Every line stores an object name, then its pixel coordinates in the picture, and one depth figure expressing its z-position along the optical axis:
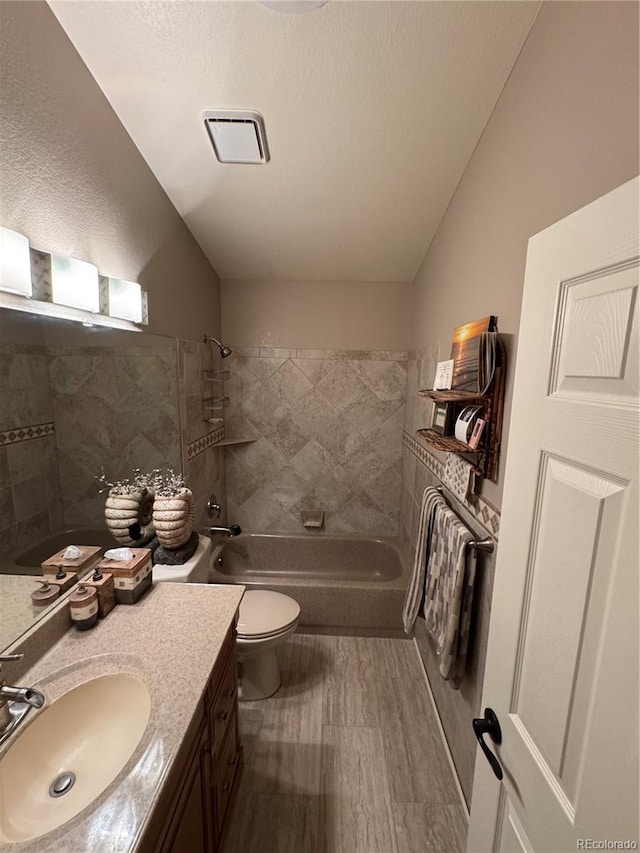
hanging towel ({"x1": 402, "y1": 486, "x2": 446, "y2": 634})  1.79
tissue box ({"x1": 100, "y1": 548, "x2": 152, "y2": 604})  1.31
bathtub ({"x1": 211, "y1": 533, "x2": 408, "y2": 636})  2.35
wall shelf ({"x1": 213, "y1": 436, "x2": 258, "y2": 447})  2.79
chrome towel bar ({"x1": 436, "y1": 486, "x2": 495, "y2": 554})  1.28
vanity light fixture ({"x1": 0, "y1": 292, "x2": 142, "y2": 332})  1.01
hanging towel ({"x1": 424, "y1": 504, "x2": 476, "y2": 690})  1.35
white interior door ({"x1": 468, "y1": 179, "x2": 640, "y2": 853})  0.50
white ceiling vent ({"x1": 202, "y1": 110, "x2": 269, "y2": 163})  1.40
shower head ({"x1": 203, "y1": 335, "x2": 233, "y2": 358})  2.61
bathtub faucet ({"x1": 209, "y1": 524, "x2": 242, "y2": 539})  2.48
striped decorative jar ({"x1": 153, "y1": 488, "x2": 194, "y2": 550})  1.65
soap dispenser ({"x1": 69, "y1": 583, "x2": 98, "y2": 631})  1.17
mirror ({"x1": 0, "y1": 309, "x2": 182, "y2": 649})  1.06
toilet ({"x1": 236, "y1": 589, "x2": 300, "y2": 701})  1.82
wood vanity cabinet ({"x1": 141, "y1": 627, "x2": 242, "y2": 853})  0.81
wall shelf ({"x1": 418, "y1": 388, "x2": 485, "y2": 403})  1.30
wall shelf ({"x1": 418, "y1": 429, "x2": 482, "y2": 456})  1.34
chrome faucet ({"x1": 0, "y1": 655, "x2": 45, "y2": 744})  0.84
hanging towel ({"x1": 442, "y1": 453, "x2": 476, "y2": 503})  1.45
